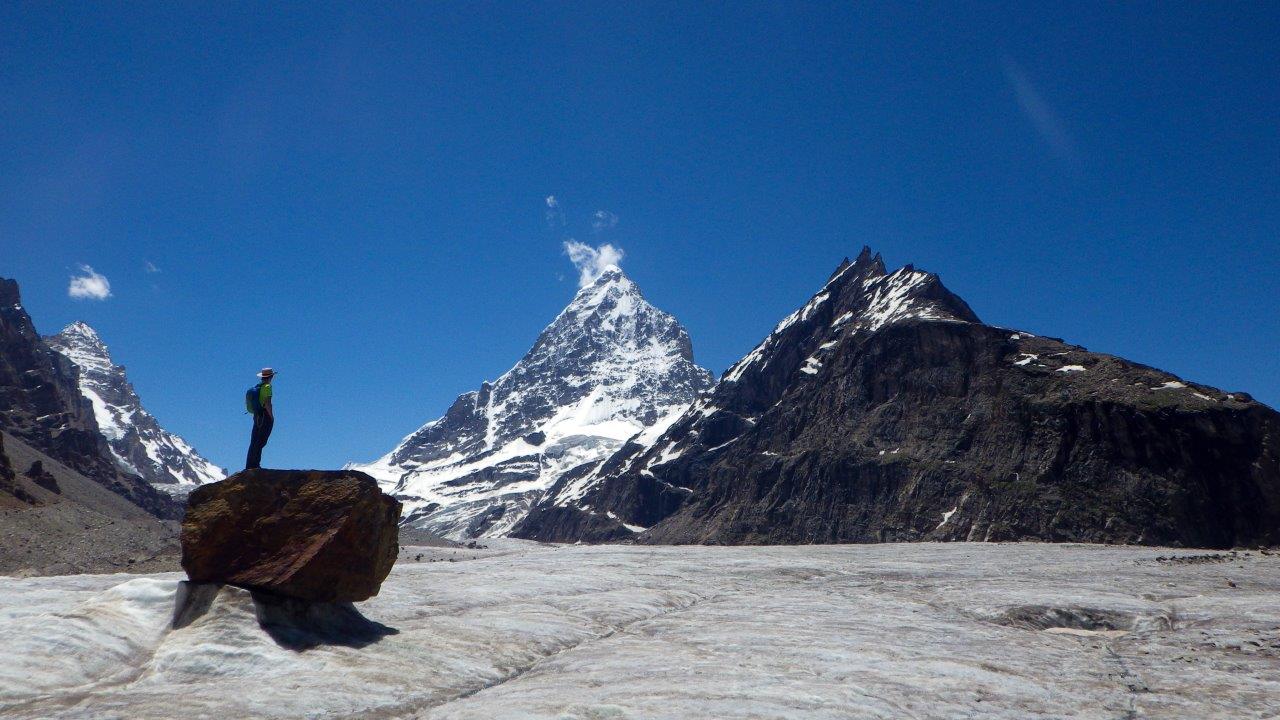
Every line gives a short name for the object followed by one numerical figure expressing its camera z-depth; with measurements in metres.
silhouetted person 18.77
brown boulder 16.28
